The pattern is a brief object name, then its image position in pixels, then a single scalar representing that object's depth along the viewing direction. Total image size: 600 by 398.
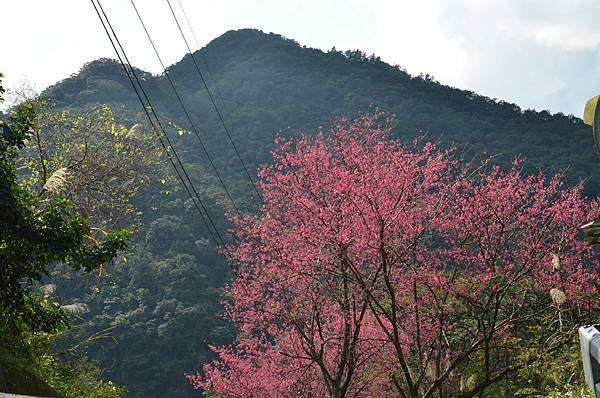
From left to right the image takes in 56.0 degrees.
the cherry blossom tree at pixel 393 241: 7.88
